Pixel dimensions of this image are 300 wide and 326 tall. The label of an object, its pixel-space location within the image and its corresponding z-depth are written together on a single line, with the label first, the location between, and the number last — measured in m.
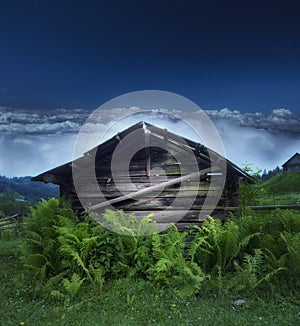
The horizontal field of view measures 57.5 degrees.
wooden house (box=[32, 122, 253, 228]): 7.82
